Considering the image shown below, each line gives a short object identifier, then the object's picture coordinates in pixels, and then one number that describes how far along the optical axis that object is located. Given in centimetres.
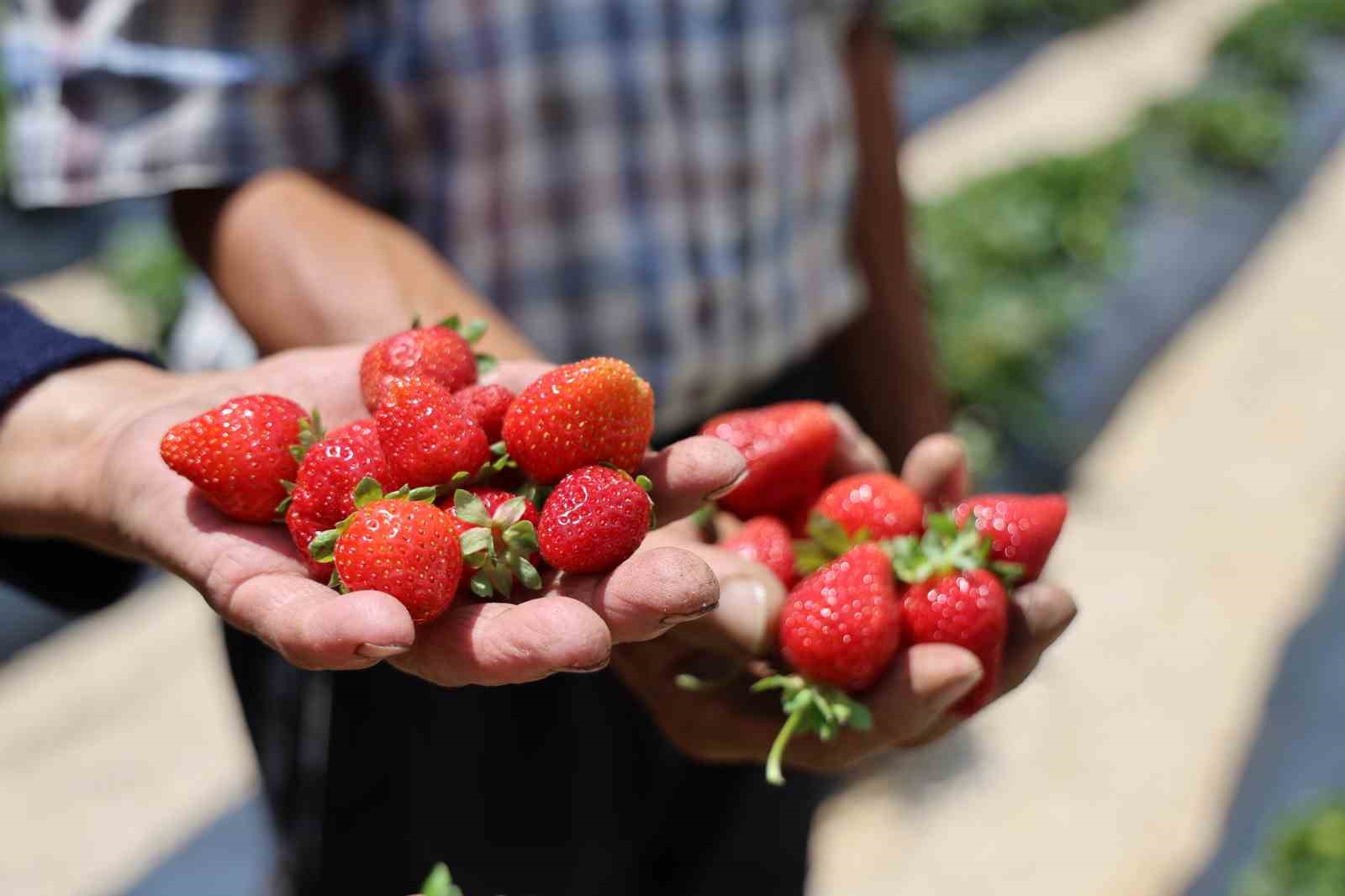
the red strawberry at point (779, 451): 64
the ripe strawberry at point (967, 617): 59
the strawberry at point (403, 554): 53
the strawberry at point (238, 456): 56
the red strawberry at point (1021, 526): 62
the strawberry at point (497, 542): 55
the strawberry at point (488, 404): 58
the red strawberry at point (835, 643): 58
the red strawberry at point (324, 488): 56
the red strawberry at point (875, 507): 63
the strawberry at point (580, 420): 56
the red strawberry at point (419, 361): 59
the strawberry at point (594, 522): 54
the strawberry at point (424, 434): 56
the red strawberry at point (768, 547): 62
